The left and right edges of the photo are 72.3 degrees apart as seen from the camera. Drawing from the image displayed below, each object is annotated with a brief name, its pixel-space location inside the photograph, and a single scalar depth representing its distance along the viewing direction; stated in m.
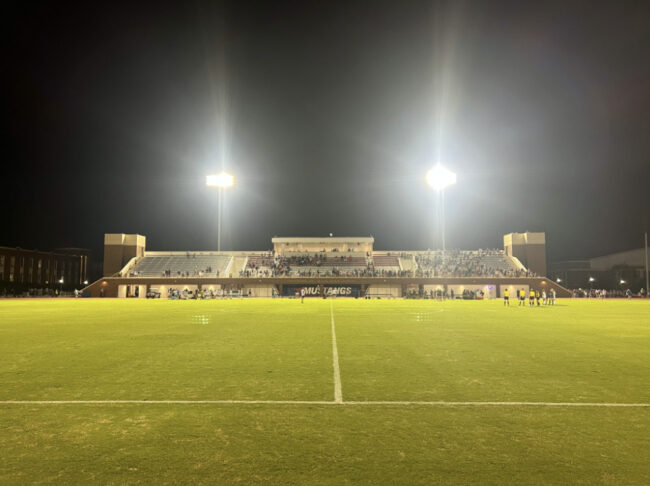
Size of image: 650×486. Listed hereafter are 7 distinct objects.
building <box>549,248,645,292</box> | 78.44
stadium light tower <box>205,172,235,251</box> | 70.31
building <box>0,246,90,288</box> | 94.06
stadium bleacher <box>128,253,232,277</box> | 69.38
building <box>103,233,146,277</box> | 73.06
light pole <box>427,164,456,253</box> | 62.97
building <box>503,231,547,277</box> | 70.75
